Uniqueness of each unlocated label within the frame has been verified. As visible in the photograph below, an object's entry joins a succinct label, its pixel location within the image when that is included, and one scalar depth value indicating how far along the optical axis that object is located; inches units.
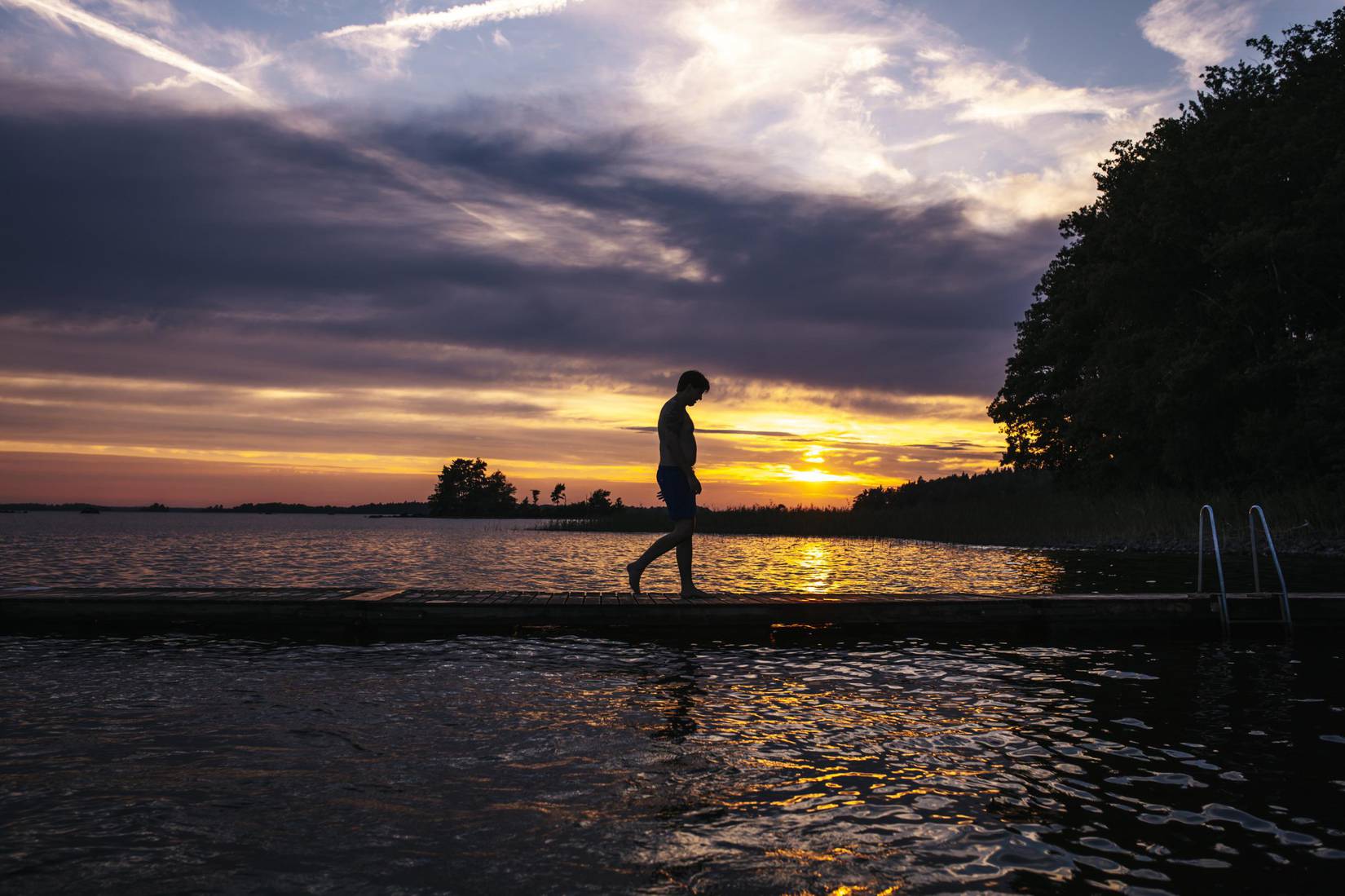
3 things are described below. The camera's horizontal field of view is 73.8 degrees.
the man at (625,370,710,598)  434.9
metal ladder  445.7
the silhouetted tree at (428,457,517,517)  6510.8
